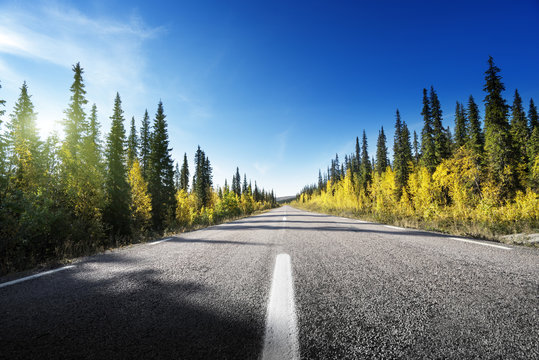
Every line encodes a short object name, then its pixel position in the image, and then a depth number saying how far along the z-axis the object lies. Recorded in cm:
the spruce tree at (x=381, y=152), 3851
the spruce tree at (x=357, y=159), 5081
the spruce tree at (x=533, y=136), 2364
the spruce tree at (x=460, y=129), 2791
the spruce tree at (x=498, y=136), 1315
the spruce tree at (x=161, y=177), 2083
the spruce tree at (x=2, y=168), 548
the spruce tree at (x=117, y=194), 1287
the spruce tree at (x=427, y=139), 2172
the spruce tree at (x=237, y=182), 6710
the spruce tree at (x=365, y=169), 3819
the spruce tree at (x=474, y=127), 2494
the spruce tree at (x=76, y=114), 1860
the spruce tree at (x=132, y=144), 2718
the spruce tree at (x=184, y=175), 5219
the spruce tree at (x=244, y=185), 7031
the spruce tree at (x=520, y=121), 2675
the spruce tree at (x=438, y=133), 2148
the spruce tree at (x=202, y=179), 3838
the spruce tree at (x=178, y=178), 5639
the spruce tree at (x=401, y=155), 2198
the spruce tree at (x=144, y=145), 2676
